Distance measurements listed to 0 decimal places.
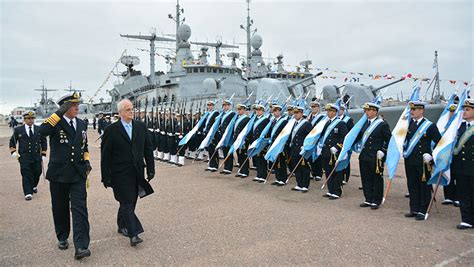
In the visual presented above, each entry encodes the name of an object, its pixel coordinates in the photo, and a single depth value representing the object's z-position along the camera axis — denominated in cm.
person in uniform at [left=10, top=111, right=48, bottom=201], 712
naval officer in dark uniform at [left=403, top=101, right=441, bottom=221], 547
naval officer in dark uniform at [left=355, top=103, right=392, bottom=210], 607
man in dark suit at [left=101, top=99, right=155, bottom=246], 424
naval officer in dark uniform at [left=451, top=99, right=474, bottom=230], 488
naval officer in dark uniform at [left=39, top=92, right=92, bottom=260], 405
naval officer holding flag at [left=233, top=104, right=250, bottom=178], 941
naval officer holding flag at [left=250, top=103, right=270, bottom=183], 868
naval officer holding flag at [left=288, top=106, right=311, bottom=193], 749
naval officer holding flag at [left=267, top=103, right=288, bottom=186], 817
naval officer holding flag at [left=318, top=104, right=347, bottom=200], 682
